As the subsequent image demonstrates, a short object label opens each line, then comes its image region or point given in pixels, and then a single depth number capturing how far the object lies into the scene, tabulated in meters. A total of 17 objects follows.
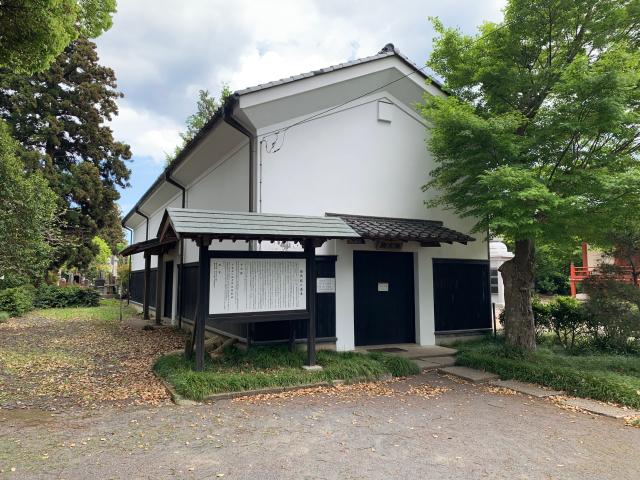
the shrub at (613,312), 8.46
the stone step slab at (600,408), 5.55
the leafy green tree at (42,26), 5.20
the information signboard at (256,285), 6.87
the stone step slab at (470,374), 7.33
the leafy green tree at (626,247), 9.14
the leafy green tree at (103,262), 41.83
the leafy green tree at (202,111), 28.84
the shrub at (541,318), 9.94
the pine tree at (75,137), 19.83
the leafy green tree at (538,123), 6.62
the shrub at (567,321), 9.34
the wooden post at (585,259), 21.34
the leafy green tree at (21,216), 12.07
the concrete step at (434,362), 8.16
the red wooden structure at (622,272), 9.23
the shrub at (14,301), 16.78
